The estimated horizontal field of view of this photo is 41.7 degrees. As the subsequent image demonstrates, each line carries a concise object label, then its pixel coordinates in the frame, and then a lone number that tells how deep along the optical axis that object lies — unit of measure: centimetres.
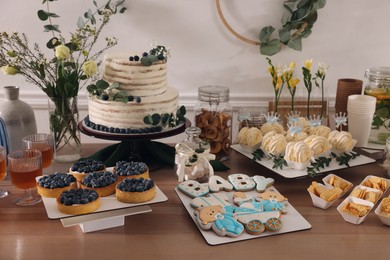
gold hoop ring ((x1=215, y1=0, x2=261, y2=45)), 242
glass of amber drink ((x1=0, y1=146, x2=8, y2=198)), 153
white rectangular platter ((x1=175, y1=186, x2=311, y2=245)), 132
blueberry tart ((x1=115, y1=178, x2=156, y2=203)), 136
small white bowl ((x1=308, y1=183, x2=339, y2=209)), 151
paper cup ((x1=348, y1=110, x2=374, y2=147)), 197
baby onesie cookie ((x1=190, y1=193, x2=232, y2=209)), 147
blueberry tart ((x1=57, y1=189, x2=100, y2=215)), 130
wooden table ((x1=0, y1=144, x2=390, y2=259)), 127
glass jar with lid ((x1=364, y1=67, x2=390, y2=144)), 202
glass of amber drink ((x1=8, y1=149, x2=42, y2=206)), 150
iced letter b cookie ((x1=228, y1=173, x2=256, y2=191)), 160
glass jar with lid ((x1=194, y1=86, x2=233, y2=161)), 190
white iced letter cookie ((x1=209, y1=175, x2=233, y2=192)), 159
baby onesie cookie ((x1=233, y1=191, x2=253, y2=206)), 150
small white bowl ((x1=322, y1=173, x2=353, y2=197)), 158
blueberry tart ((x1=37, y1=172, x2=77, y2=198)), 141
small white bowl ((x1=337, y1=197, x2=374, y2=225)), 142
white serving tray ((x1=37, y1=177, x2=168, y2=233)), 134
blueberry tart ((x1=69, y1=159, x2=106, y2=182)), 151
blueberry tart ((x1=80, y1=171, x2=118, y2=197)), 141
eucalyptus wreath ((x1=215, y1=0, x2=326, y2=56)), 239
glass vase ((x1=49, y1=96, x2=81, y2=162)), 187
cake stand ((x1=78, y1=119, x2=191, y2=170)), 174
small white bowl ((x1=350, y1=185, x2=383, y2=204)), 152
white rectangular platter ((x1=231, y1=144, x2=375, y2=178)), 166
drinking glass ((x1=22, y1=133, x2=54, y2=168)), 169
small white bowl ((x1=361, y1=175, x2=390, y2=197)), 157
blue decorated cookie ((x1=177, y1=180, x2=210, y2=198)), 155
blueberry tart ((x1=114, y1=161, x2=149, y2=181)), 150
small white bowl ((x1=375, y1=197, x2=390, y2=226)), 140
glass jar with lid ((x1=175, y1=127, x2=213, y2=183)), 167
